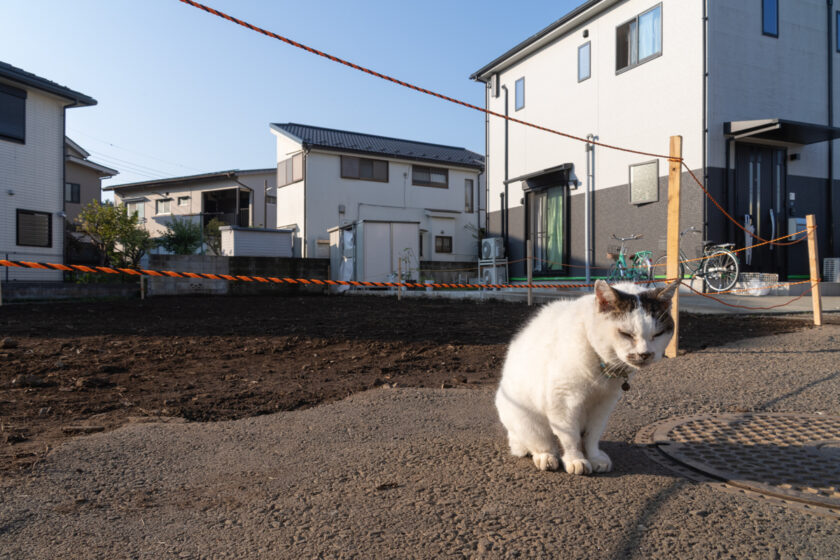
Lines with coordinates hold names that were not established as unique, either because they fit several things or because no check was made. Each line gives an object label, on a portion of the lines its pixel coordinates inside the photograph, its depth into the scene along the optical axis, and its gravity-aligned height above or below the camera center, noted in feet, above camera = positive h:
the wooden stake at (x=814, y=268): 22.38 +0.37
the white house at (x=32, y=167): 56.65 +12.21
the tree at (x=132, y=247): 61.11 +3.39
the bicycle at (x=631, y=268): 39.58 +0.69
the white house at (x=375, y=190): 77.05 +13.50
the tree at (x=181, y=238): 75.51 +5.53
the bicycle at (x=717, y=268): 35.60 +0.60
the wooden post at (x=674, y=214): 17.89 +2.11
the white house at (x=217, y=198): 106.93 +16.24
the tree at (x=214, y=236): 85.64 +7.07
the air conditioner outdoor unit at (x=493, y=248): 58.85 +3.22
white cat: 7.56 -1.36
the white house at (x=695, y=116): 38.14 +12.70
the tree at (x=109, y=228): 60.34 +5.49
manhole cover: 7.59 -2.95
